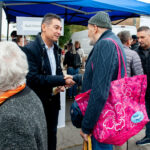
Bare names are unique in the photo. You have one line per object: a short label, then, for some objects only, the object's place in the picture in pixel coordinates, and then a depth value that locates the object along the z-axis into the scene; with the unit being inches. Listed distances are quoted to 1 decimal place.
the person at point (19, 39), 173.5
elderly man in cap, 54.3
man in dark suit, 77.3
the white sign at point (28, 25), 121.4
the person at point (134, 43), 190.2
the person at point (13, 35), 212.4
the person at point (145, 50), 117.3
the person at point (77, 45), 263.7
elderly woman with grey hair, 35.4
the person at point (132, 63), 104.3
